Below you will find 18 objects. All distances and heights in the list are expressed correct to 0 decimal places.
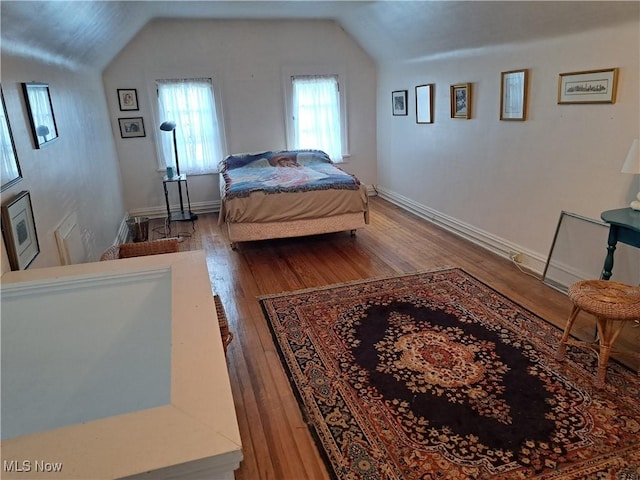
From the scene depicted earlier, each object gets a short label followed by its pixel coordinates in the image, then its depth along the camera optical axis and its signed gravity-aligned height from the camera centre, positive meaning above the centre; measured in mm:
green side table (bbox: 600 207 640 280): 2422 -685
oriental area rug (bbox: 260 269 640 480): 1830 -1386
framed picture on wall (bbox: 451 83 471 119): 4277 +139
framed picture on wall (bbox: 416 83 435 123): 4949 +155
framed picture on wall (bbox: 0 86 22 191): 1852 -70
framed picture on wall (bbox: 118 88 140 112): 5418 +435
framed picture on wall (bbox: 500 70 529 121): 3566 +139
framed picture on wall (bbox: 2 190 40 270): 1783 -386
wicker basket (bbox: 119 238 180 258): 2824 -736
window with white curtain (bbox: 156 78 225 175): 5590 +83
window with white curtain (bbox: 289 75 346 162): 6062 +127
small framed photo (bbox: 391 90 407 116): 5576 +212
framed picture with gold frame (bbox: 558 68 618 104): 2842 +141
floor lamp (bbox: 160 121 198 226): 5109 -315
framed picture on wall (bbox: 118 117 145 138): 5531 +85
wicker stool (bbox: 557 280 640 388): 2096 -955
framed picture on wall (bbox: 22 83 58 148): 2328 +147
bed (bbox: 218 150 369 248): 4227 -787
